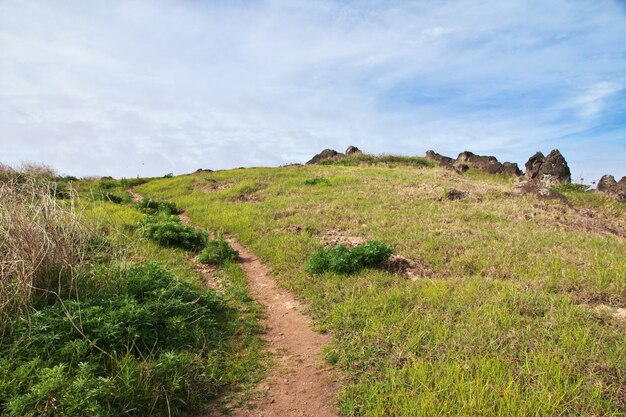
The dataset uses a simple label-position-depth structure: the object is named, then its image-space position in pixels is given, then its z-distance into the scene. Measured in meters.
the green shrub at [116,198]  18.38
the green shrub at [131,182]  27.68
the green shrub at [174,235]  10.31
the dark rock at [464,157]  35.12
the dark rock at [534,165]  27.66
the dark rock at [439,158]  36.19
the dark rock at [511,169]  30.19
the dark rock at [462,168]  31.59
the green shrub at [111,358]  3.55
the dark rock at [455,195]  15.37
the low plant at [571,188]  22.02
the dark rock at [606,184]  20.90
